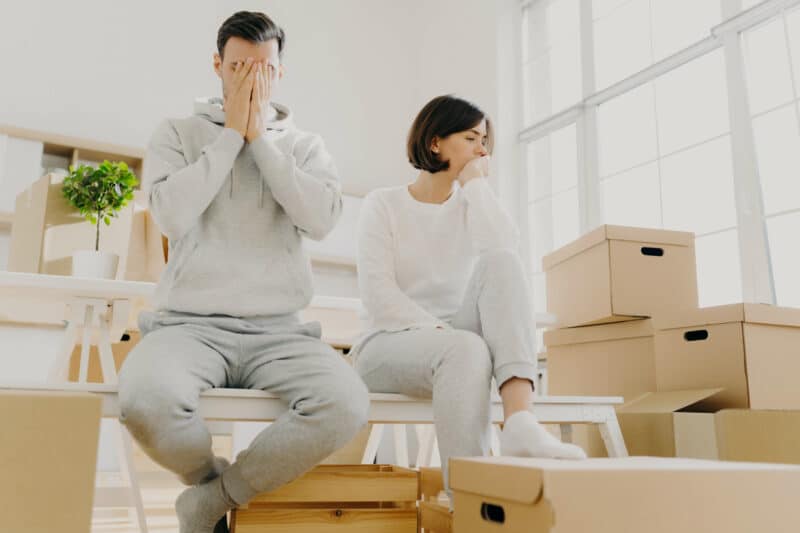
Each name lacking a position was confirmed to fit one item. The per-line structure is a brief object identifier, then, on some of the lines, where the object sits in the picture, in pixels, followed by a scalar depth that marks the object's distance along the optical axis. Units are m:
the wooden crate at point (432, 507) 1.15
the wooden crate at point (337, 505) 1.11
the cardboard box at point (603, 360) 1.82
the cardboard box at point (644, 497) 0.75
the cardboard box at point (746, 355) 1.51
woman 1.15
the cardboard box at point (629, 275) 1.85
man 1.08
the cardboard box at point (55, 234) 2.02
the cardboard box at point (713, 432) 1.37
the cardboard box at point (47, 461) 0.87
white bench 1.14
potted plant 1.98
